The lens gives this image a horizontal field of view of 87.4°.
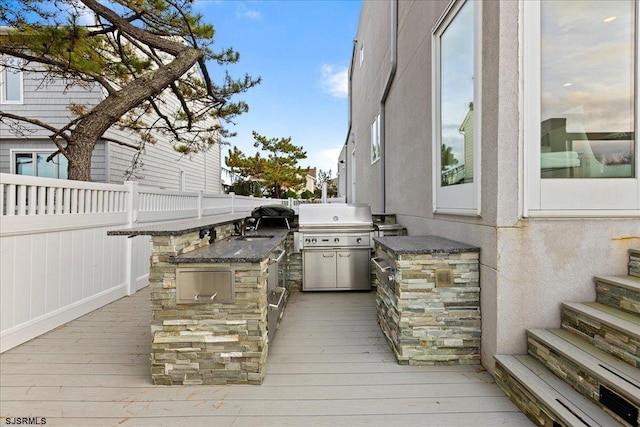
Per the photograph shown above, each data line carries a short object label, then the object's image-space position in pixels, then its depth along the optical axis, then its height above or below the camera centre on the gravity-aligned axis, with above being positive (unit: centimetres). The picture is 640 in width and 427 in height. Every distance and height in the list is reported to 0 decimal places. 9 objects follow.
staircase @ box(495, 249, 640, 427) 156 -77
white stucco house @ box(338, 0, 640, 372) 217 +41
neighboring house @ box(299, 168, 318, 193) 3843 +402
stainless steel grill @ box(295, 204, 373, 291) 454 -49
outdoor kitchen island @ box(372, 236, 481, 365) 247 -65
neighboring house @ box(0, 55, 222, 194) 805 +195
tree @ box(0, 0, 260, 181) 464 +258
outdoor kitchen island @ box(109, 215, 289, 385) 224 -69
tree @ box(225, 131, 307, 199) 2195 +340
